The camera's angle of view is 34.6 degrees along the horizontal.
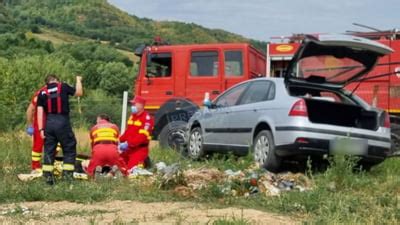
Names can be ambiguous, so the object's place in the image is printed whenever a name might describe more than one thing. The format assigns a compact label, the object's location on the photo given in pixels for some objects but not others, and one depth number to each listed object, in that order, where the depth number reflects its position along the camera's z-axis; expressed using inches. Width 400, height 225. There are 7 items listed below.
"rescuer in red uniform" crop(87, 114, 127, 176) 365.4
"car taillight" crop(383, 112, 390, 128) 377.1
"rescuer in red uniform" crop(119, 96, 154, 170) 406.3
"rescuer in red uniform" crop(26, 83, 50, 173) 373.9
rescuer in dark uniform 335.6
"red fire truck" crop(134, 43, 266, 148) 553.3
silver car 351.3
